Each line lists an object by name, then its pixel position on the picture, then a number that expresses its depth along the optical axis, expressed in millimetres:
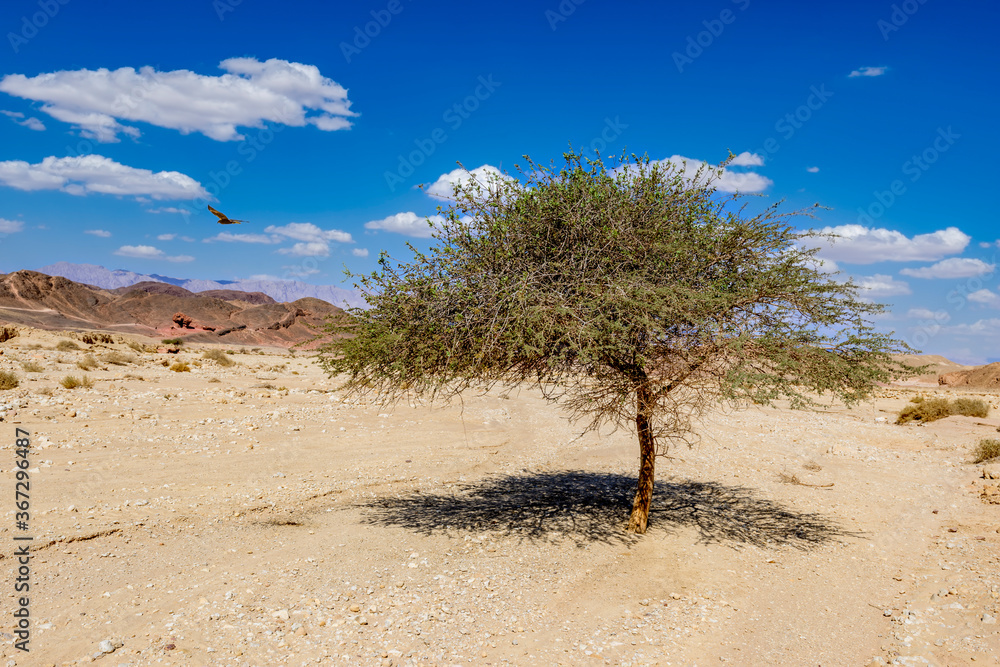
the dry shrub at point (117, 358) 31688
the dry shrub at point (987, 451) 16172
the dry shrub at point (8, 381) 19516
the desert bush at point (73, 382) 21094
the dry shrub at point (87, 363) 27542
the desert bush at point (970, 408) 25656
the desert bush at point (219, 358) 39375
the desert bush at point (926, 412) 24672
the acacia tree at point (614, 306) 7645
